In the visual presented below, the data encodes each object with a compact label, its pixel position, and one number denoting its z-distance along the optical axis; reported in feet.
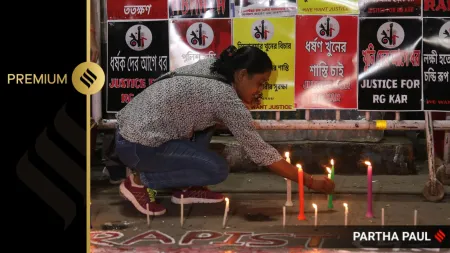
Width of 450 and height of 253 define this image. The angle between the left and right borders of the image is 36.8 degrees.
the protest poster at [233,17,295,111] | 18.17
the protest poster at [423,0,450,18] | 17.76
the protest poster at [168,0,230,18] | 18.19
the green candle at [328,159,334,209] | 16.90
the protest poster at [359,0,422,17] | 17.88
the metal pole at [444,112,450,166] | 20.44
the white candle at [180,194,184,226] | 15.52
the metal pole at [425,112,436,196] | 17.97
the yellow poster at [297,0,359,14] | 18.03
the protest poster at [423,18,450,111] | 17.90
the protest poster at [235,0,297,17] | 18.12
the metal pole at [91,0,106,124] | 19.30
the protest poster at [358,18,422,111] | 18.04
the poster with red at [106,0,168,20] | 18.38
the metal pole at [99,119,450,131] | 18.61
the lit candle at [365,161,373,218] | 15.60
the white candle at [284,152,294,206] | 17.18
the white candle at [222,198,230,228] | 15.36
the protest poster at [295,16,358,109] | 18.15
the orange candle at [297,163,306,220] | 15.16
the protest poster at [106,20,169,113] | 18.51
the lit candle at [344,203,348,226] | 14.66
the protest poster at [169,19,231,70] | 18.30
